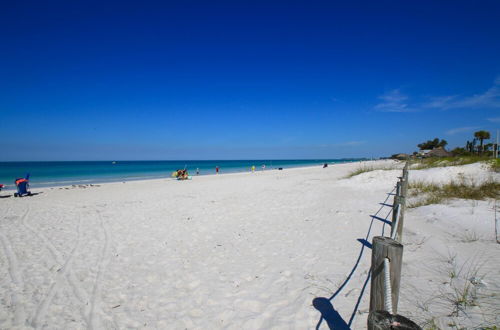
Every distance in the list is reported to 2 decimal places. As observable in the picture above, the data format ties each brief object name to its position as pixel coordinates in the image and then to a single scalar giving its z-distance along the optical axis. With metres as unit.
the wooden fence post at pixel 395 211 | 4.28
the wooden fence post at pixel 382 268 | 1.74
